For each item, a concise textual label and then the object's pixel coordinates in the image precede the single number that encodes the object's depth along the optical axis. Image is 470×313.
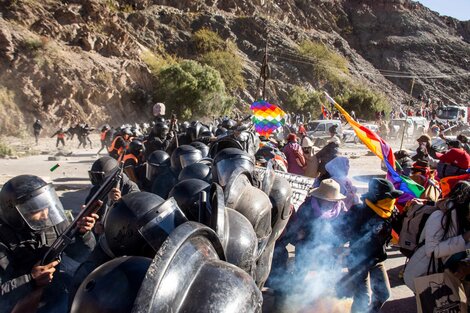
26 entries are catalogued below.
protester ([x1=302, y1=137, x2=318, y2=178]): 7.01
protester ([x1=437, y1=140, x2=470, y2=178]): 4.87
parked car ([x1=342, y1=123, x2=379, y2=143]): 26.66
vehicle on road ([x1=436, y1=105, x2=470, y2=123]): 33.73
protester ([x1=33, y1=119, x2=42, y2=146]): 23.23
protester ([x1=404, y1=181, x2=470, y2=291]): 2.96
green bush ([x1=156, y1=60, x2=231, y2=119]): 32.97
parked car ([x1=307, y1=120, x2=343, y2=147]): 23.69
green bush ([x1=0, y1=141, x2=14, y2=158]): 17.89
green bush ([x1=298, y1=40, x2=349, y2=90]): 59.41
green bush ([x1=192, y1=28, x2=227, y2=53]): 49.50
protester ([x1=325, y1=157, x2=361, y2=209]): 4.90
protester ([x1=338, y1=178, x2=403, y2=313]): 3.71
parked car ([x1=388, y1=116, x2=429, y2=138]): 27.59
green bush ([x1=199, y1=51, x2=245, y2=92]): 46.69
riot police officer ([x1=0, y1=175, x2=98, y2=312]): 2.72
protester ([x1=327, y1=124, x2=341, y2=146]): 8.27
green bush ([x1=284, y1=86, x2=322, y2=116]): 46.12
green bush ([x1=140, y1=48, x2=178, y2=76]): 35.27
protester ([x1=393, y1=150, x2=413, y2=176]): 6.16
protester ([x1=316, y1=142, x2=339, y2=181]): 6.62
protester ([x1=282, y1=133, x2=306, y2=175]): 7.21
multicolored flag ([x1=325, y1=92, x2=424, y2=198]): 4.86
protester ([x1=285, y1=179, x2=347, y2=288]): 4.00
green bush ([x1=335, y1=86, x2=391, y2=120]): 48.16
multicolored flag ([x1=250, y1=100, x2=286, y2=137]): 13.52
